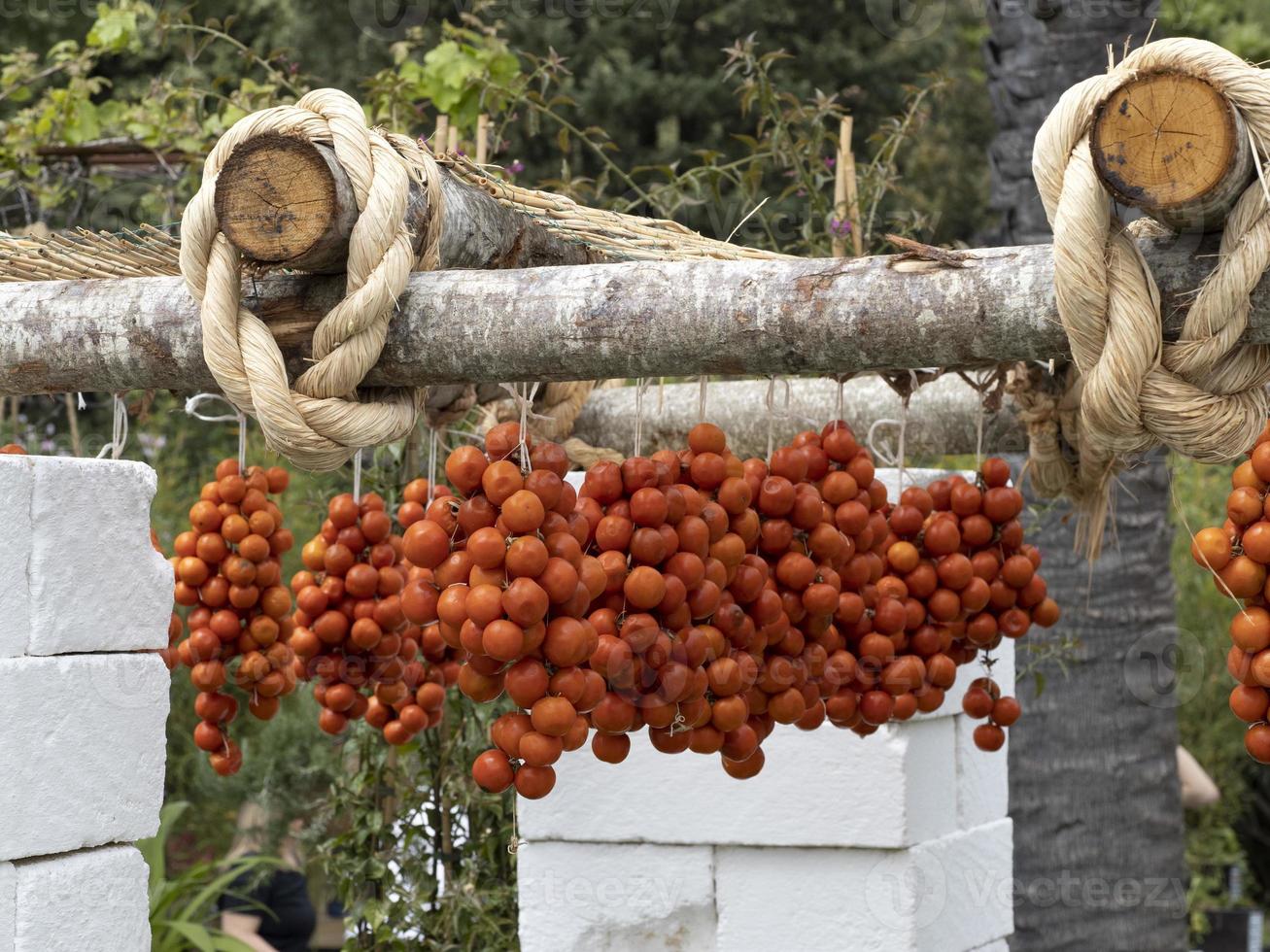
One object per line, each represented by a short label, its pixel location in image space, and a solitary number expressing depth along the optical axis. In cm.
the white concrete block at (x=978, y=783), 304
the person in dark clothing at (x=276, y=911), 461
